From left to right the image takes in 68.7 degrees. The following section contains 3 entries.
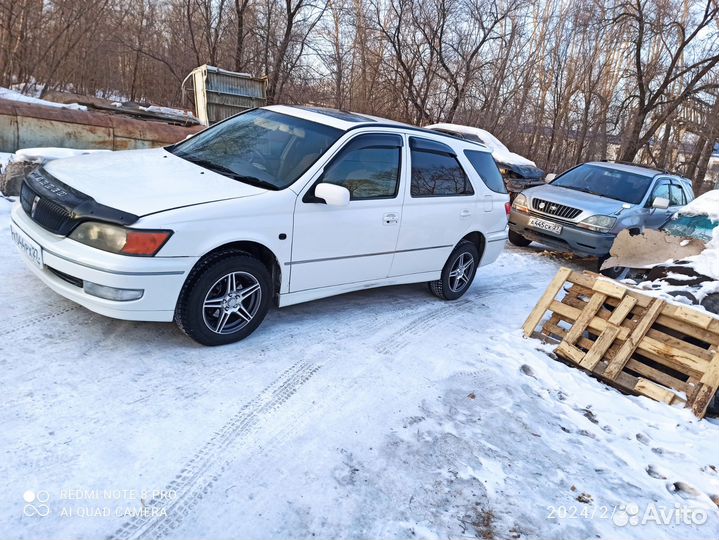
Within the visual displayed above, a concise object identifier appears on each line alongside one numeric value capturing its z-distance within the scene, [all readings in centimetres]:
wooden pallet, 423
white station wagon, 340
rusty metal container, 830
